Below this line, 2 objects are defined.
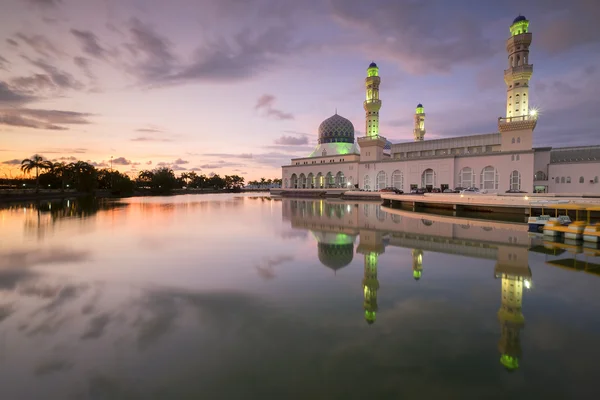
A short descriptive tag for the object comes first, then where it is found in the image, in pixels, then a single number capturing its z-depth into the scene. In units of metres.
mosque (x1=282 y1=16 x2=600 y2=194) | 41.44
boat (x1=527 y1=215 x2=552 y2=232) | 17.70
